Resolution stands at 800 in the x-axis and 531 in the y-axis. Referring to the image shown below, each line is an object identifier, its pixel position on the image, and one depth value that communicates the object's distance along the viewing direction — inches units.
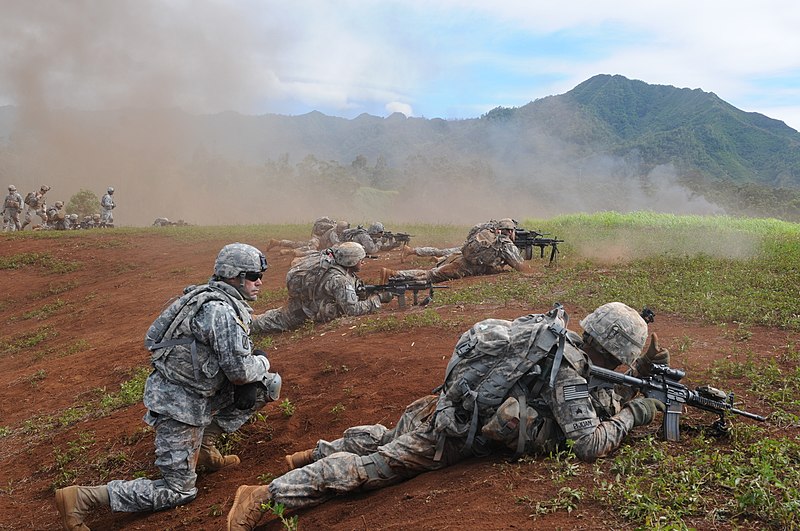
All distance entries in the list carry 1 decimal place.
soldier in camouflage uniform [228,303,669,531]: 151.1
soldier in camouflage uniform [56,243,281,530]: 169.5
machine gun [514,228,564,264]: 565.6
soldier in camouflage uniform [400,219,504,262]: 652.7
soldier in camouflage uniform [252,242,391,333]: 355.3
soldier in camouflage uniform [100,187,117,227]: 1109.7
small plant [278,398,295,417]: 232.2
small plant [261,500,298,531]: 138.9
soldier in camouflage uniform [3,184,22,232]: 986.7
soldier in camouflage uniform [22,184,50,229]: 1059.9
